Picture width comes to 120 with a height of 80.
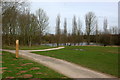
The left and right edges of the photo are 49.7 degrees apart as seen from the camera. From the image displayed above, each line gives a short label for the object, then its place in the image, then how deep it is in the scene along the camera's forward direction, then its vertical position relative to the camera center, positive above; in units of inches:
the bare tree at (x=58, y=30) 1620.0 +134.0
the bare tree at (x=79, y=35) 1764.1 +67.0
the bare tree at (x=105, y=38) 1592.2 +21.3
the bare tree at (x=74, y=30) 1765.6 +143.4
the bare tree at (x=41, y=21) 1473.9 +224.3
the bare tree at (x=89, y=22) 1784.1 +248.9
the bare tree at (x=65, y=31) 1714.6 +121.7
